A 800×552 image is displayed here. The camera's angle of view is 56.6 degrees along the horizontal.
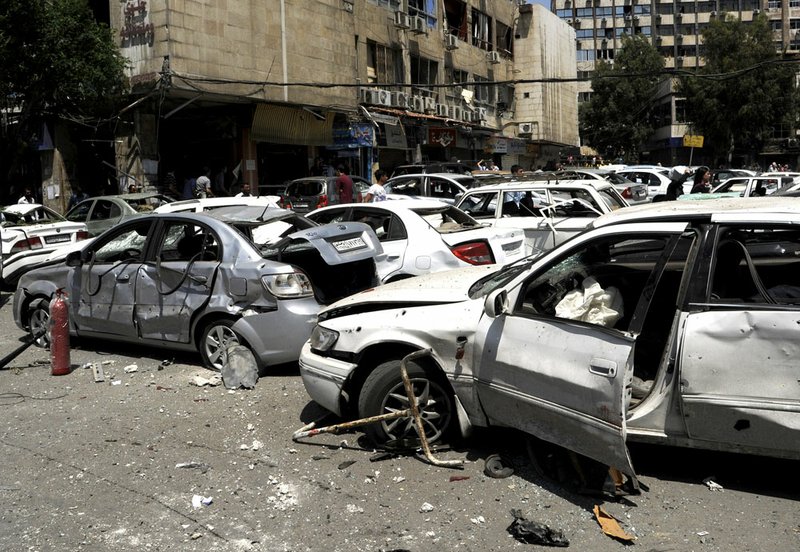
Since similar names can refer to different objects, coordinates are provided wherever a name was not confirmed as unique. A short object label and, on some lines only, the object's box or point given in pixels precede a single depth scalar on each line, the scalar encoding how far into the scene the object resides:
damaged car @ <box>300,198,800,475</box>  3.96
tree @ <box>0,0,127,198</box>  17.59
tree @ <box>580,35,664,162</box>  61.28
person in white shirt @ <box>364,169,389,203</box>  13.77
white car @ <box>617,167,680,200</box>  25.23
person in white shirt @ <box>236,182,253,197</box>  22.29
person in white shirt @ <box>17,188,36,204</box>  19.29
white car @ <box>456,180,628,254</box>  11.48
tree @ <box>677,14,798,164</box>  45.16
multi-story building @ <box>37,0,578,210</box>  20.36
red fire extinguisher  7.22
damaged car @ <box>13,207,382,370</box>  6.80
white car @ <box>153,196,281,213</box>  12.47
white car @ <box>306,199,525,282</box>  8.38
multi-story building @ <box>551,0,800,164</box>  83.56
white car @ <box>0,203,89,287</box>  12.57
